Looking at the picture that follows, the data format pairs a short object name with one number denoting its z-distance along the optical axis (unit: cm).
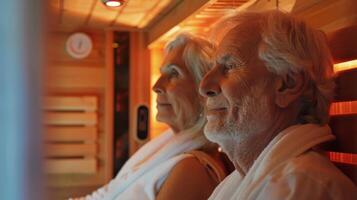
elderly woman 122
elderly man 83
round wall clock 217
